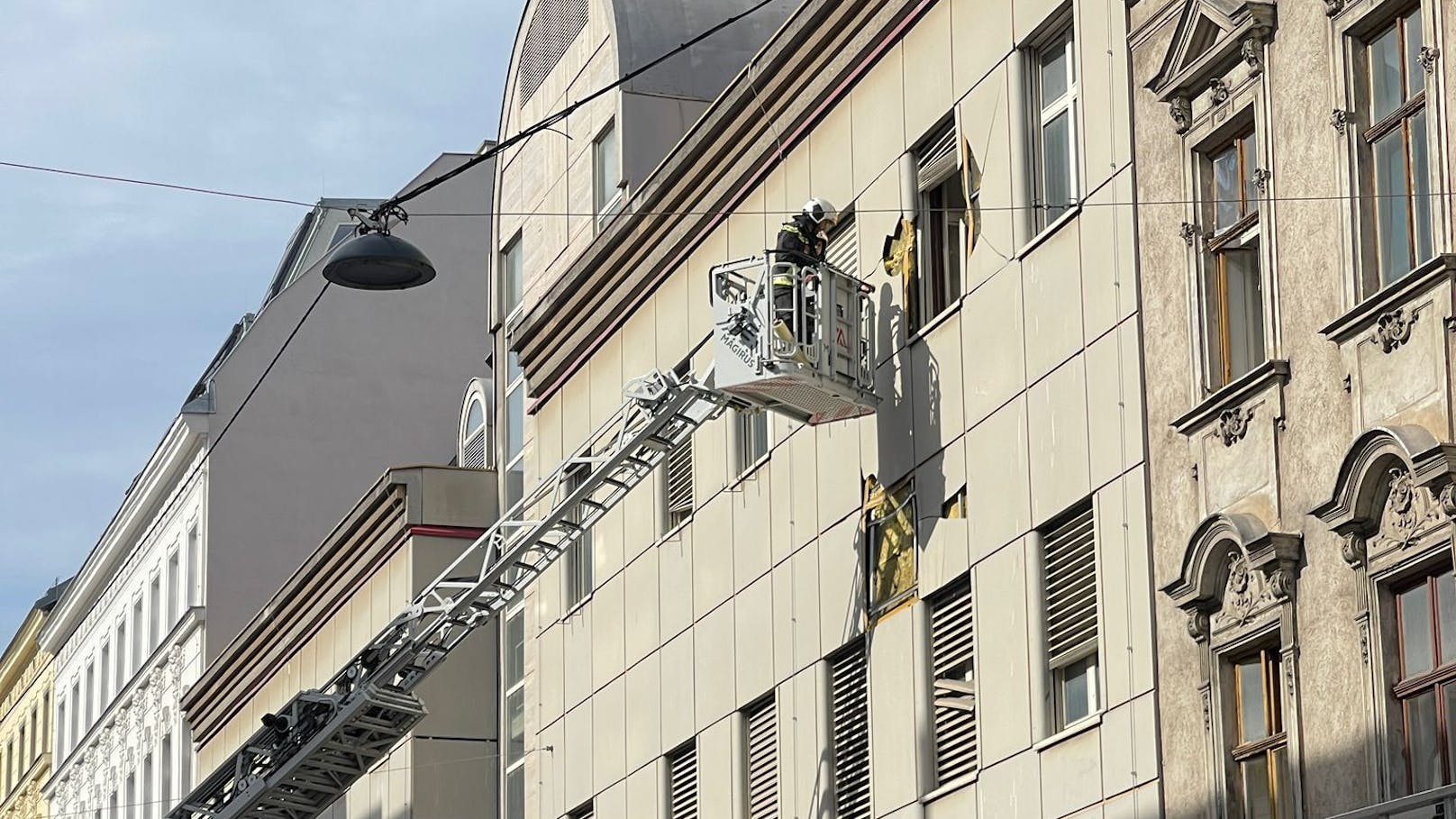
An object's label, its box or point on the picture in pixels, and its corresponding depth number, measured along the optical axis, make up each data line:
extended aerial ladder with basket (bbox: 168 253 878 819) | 26.41
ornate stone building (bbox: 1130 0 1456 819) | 18.27
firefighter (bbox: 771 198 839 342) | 26.30
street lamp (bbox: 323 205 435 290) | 26.28
